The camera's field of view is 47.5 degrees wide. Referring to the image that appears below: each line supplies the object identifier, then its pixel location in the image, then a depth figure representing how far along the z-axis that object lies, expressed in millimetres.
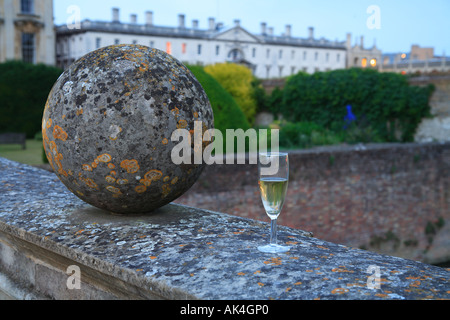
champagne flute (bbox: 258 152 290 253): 2441
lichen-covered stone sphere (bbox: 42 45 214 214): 2867
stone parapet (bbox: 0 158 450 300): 2025
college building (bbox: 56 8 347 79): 47531
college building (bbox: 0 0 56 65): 32062
